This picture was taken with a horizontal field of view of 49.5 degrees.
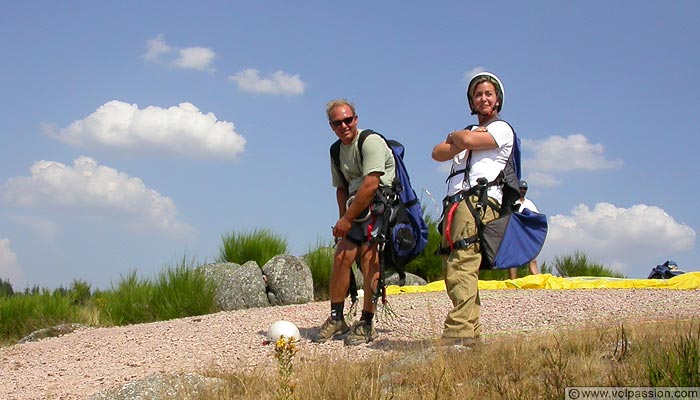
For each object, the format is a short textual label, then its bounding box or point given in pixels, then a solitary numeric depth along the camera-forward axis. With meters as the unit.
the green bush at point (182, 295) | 10.83
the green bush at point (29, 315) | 11.91
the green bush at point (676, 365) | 3.53
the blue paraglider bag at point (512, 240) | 5.07
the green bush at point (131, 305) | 11.26
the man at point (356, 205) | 6.01
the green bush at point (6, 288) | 15.91
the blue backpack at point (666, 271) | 13.76
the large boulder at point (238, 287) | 11.40
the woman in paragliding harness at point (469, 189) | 5.04
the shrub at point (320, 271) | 12.84
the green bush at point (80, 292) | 16.16
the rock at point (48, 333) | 10.32
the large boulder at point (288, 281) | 11.72
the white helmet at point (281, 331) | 6.73
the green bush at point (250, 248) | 13.60
